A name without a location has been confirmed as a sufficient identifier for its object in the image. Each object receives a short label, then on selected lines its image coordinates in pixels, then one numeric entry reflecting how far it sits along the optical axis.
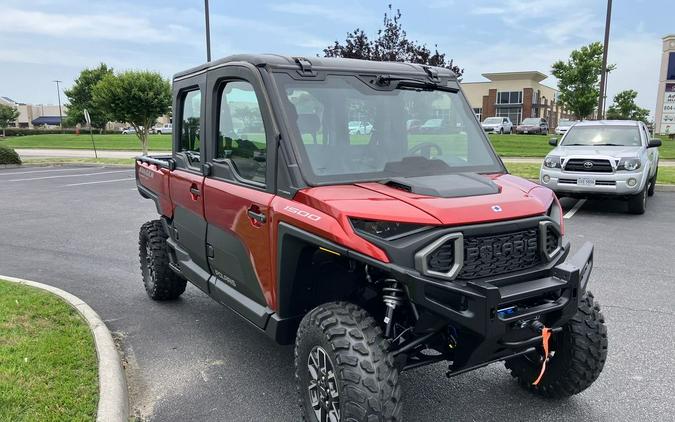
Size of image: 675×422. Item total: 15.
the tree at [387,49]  18.78
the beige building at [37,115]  110.91
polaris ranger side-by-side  2.48
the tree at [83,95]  56.88
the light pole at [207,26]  17.77
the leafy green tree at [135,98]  22.80
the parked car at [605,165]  9.58
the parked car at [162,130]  65.50
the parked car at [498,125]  45.55
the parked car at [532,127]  47.62
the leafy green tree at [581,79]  38.41
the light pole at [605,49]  17.69
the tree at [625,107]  56.44
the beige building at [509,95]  72.38
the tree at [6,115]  74.62
